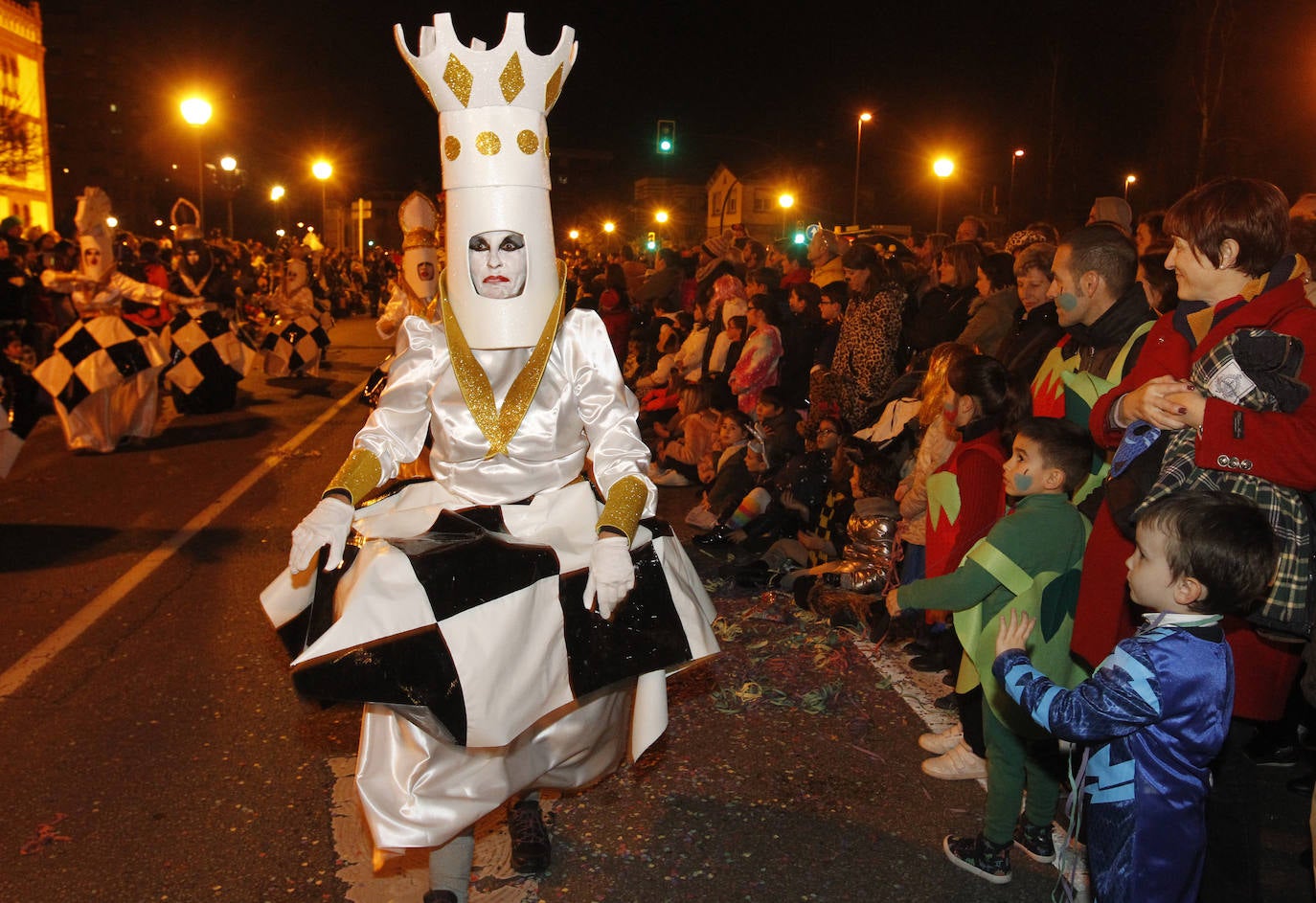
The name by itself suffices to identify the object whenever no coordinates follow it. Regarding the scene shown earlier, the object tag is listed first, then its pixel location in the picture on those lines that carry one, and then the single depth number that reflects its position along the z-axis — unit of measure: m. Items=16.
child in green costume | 3.47
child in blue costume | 2.44
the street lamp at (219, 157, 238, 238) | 20.69
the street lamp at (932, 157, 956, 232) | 22.05
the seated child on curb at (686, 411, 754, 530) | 7.64
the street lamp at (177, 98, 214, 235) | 16.09
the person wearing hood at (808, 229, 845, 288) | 9.87
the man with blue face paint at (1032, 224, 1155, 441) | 4.06
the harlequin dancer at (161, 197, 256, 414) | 12.50
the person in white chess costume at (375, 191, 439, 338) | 8.29
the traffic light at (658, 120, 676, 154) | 21.23
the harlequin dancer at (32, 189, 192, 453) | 10.29
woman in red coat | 2.76
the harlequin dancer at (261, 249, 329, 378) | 15.53
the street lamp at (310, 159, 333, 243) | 20.33
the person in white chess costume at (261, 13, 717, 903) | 3.10
